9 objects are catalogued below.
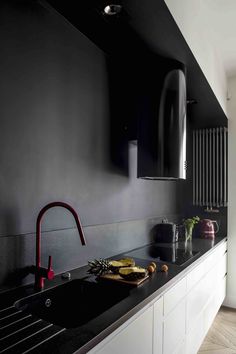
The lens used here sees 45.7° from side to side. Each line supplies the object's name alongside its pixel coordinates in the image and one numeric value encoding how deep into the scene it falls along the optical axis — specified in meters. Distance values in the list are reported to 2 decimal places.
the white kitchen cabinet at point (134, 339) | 0.94
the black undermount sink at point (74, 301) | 1.20
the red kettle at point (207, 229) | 3.10
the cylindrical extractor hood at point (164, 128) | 1.95
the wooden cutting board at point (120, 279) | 1.34
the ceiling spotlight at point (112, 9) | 1.41
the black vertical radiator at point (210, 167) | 3.38
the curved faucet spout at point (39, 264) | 1.23
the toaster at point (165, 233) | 2.64
